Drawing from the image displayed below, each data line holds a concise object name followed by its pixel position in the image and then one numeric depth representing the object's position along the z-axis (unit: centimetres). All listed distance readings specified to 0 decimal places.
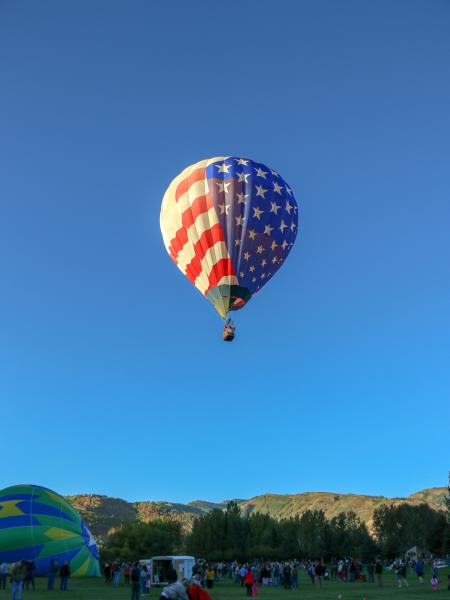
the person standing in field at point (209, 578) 2940
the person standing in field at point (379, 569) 3468
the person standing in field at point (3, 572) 3054
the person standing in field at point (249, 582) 2606
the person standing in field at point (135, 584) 2267
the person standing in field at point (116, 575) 3620
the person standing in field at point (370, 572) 3896
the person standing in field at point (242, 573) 3494
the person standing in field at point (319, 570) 3324
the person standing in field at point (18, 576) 1955
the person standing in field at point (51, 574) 3001
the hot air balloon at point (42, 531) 3338
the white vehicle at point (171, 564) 3603
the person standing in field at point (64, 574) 2886
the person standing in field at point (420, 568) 3484
